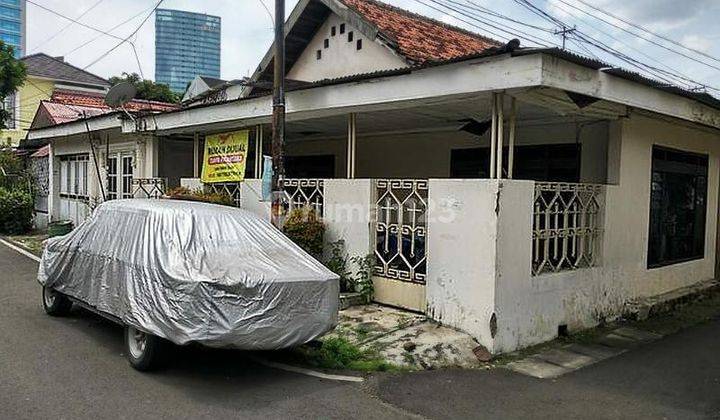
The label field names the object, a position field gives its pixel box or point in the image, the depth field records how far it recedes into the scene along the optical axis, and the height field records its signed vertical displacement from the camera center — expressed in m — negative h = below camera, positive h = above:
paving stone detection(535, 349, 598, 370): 6.80 -1.85
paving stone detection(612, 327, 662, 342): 8.06 -1.81
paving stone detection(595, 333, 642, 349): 7.68 -1.83
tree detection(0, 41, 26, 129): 19.59 +3.75
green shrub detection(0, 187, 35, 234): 19.03 -0.85
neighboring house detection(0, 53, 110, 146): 35.31 +5.97
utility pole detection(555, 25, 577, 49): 13.33 +3.89
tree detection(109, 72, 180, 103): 31.56 +5.38
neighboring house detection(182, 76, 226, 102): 25.53 +4.50
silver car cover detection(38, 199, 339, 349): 5.38 -0.85
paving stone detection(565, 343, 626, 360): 7.19 -1.84
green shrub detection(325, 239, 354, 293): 8.61 -1.03
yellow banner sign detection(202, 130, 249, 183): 10.97 +0.64
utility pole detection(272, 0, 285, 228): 7.96 +1.00
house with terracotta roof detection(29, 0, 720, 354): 6.93 +0.54
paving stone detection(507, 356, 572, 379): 6.40 -1.86
